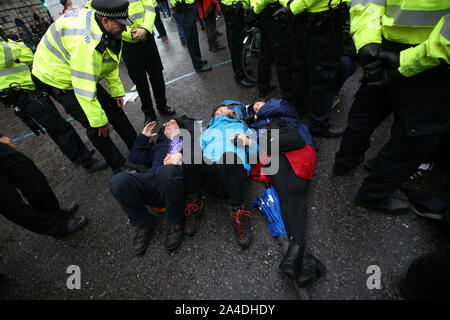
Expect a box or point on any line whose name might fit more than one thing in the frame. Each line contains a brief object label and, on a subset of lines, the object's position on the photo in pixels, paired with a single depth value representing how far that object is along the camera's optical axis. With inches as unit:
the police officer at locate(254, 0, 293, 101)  95.3
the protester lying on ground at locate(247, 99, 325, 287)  57.0
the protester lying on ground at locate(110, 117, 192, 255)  69.2
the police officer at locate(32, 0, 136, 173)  68.9
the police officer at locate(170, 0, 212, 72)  153.8
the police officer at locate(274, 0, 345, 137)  73.5
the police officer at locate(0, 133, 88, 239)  64.6
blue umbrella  69.1
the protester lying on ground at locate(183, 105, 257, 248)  70.9
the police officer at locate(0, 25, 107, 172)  83.6
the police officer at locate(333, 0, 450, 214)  38.5
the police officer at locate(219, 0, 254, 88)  121.4
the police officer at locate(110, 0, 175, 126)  103.0
